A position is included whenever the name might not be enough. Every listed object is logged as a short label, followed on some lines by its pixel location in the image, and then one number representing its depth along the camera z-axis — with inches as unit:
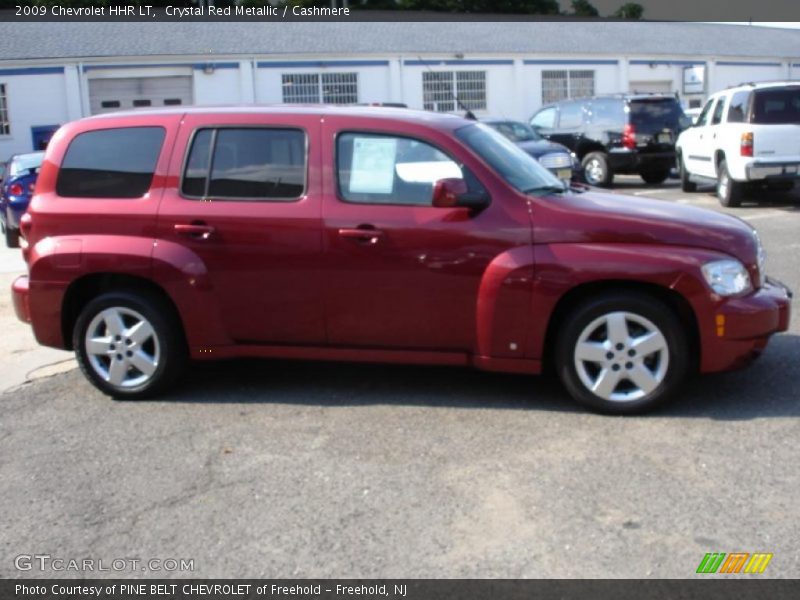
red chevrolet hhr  211.5
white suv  561.6
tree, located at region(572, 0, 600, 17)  1863.9
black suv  748.6
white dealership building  1125.1
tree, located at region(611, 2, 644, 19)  2058.1
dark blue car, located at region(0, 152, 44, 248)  544.6
